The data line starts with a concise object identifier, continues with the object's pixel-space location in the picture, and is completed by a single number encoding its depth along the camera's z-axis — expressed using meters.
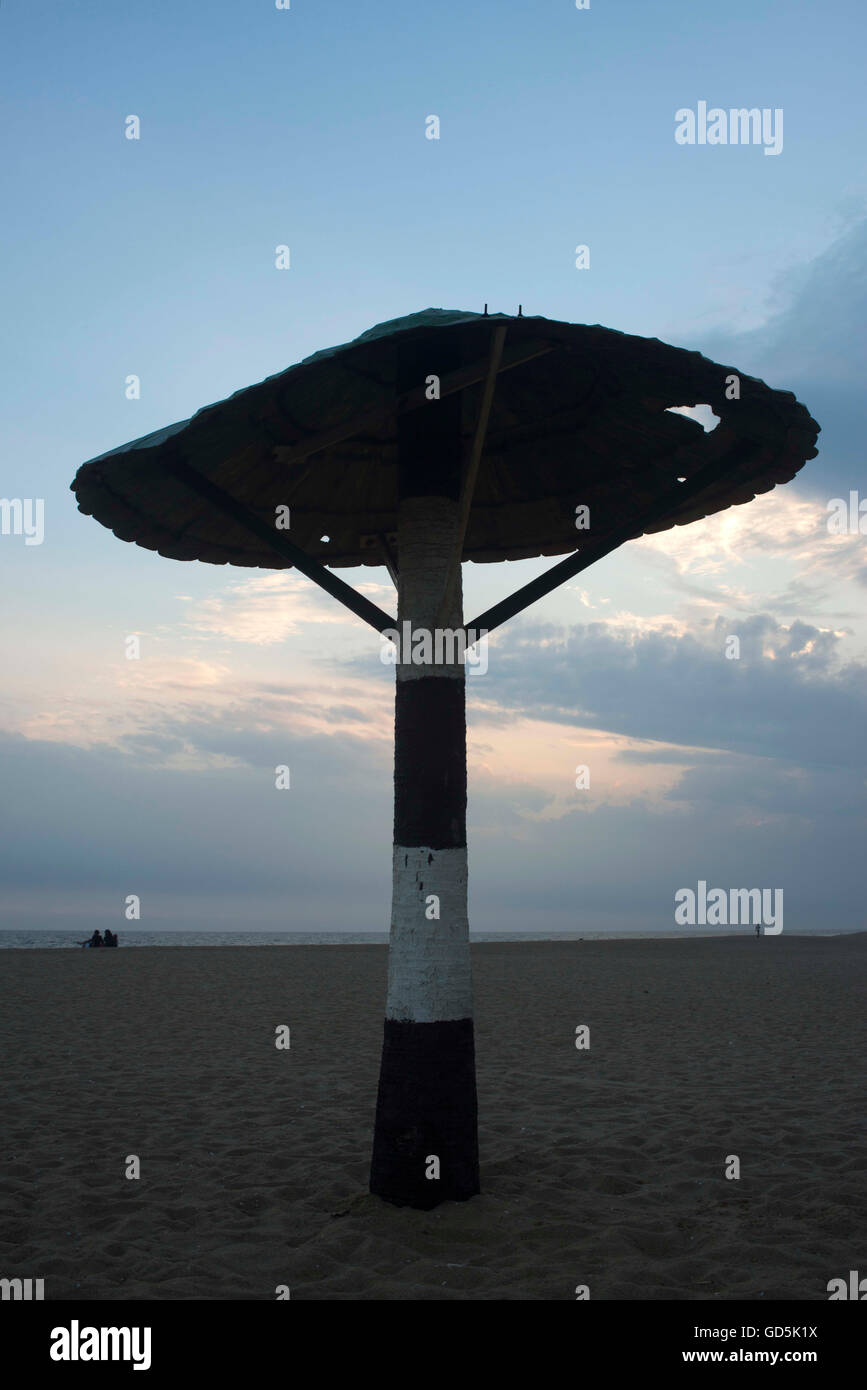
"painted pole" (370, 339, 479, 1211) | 6.21
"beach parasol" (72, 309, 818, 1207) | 6.20
